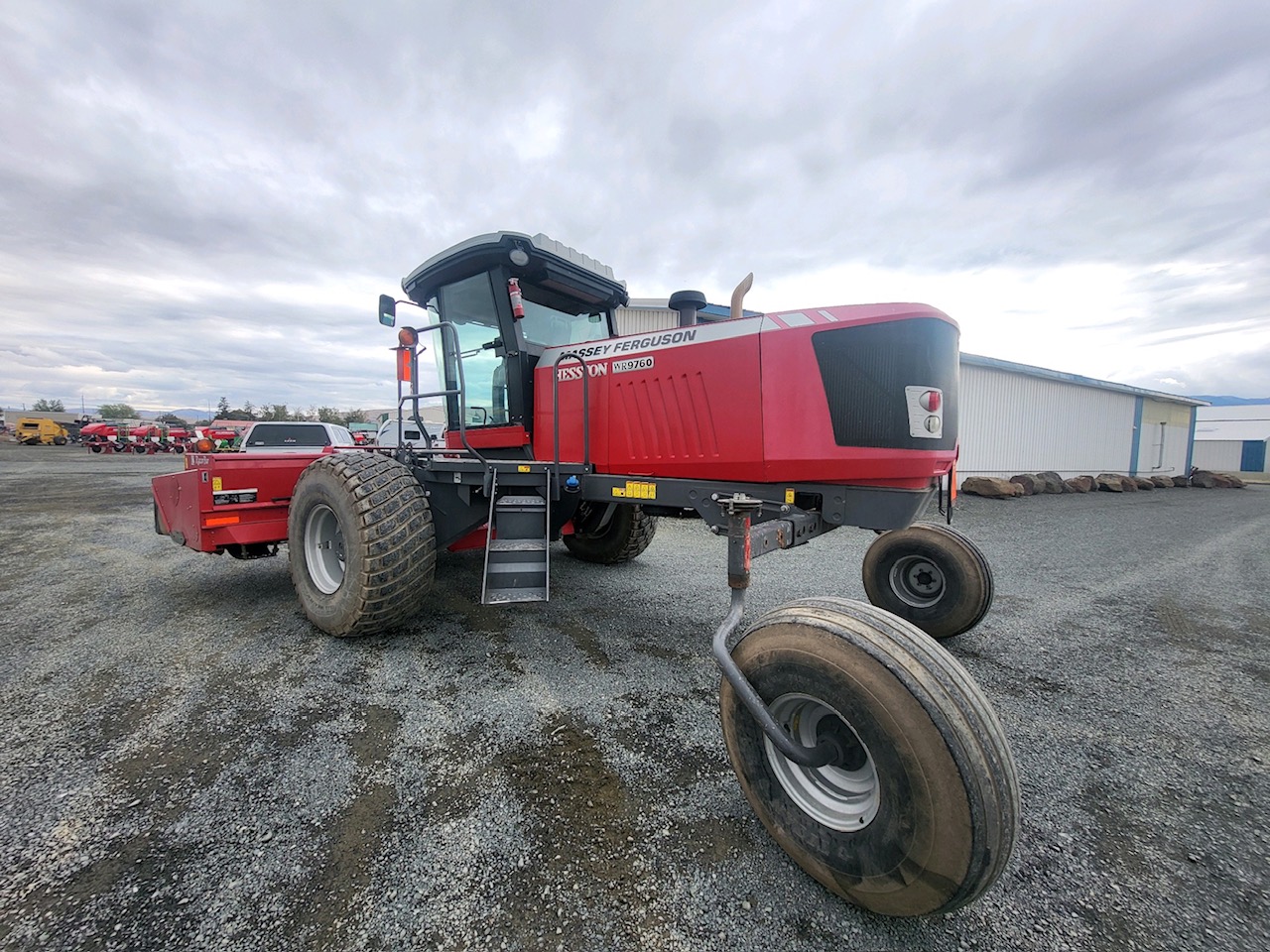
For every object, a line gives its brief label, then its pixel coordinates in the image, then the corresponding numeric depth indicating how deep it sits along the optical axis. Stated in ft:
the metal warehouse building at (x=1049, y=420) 51.90
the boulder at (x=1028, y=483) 51.11
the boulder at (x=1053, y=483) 53.16
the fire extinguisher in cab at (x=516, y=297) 12.48
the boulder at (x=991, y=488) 46.47
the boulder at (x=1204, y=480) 73.92
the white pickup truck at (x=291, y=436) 34.58
